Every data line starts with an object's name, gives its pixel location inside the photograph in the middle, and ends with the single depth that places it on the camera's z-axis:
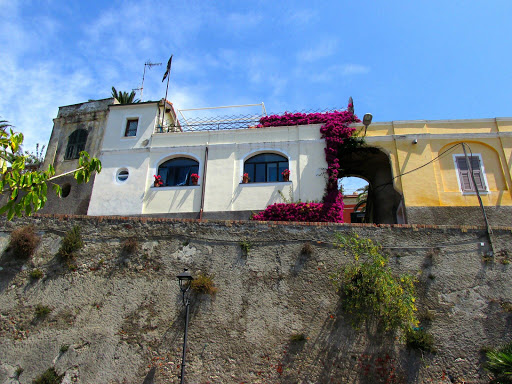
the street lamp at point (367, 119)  15.03
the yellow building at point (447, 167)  13.97
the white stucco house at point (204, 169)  15.39
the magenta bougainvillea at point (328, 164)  14.42
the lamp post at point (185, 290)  8.79
